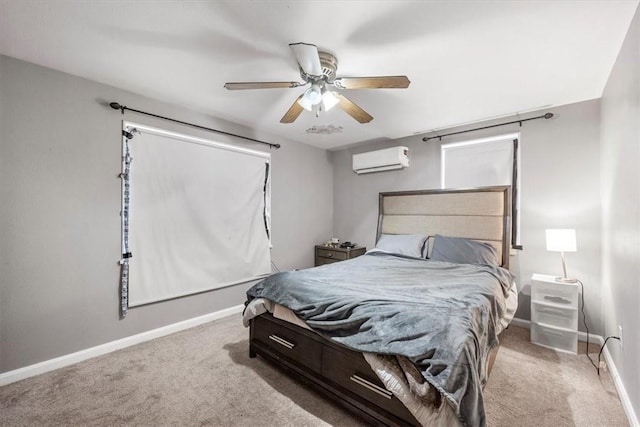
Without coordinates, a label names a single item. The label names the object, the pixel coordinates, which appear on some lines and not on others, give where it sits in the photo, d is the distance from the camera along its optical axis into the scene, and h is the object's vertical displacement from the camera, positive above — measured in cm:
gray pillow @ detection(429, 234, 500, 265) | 299 -43
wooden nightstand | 421 -66
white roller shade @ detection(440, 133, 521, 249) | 319 +61
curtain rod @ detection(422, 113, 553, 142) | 294 +107
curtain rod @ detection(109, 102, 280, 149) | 255 +95
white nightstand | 250 -94
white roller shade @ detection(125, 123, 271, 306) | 276 -7
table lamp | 256 -25
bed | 129 -68
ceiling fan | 175 +92
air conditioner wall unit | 391 +78
